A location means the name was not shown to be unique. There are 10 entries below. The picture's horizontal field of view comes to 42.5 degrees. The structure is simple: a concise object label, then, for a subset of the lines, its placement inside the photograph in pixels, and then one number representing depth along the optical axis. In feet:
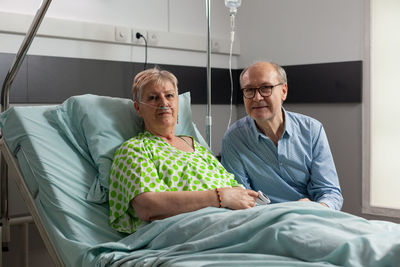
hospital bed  4.83
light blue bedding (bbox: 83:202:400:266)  4.60
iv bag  10.03
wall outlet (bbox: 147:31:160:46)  11.13
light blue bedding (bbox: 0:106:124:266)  6.20
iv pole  9.05
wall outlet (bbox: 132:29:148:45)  10.85
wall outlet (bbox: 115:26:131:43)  10.52
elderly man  7.80
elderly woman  6.26
